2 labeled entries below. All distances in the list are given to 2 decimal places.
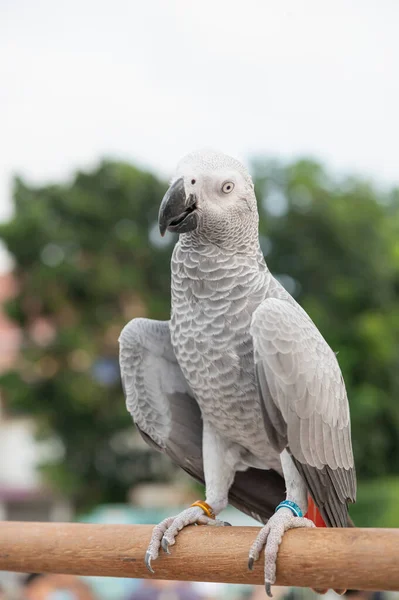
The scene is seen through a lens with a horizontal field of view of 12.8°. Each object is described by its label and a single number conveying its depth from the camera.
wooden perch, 1.13
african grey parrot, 1.18
